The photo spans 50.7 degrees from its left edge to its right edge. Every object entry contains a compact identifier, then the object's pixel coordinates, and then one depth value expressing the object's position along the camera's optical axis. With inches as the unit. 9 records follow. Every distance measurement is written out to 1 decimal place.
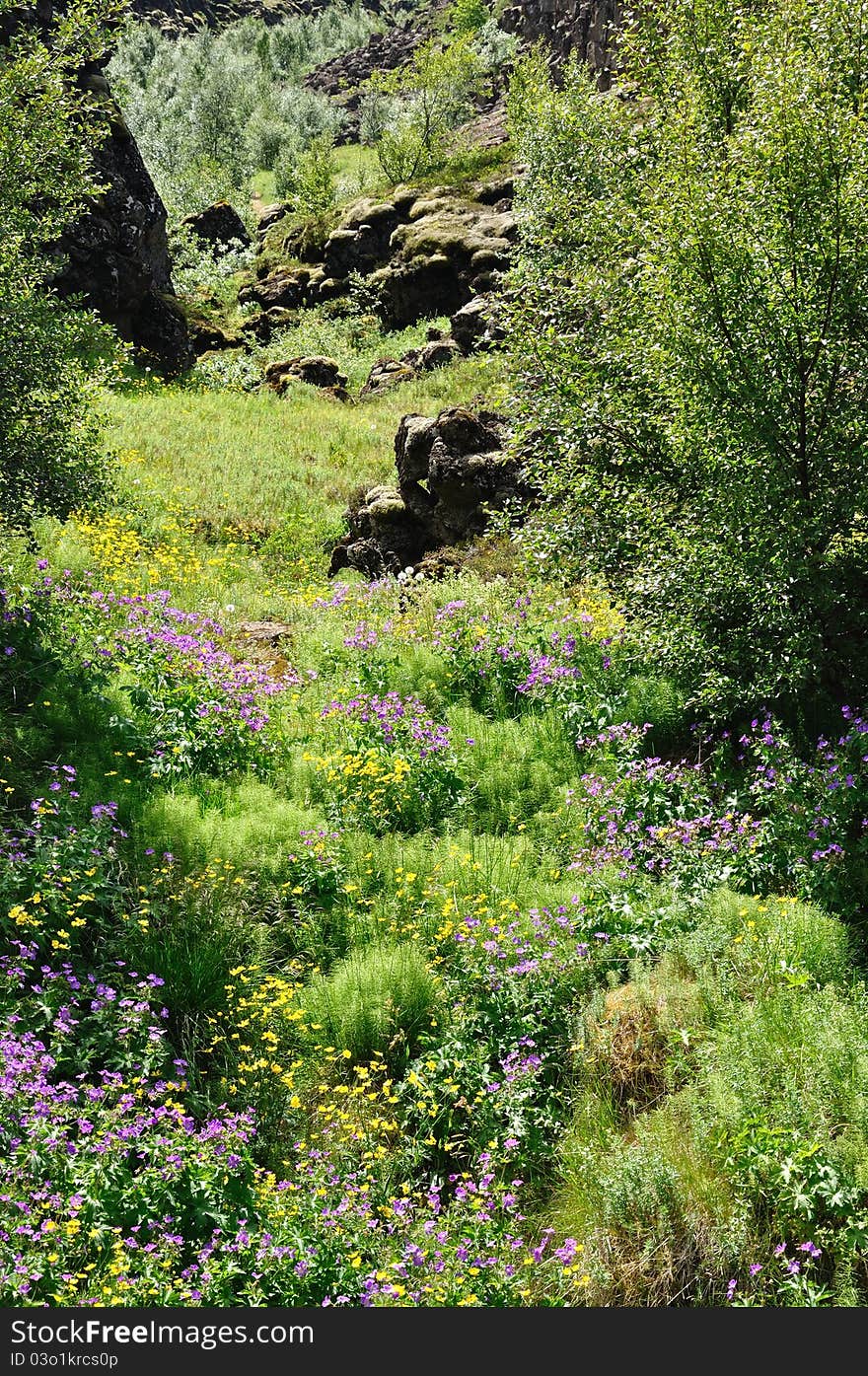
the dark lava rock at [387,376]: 997.8
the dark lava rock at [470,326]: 887.1
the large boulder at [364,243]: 1486.2
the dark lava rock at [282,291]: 1473.9
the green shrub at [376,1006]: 220.2
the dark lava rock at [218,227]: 1737.2
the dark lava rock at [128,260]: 973.8
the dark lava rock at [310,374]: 1079.0
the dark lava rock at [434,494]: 558.6
